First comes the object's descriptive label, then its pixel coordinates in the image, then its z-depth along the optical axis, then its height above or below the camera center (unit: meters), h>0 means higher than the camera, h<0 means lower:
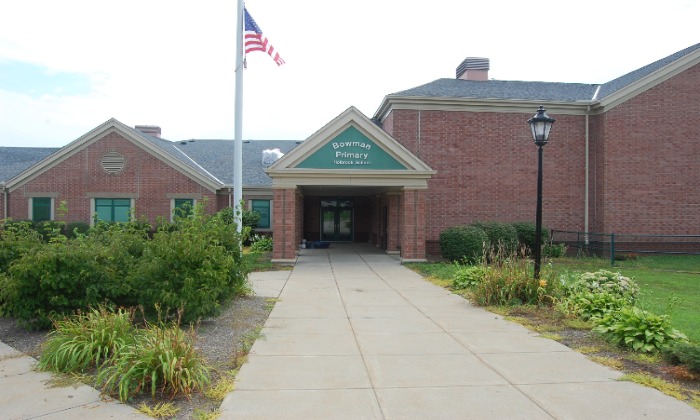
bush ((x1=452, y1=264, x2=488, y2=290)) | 11.67 -1.51
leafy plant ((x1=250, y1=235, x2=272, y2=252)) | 11.34 -0.74
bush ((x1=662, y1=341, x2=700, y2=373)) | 5.38 -1.51
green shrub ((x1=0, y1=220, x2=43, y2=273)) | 8.12 -0.49
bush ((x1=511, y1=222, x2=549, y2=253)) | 19.55 -0.76
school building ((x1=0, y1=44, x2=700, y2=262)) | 20.41 +2.49
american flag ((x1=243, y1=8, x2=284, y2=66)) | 16.42 +5.61
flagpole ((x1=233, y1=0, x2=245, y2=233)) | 16.14 +3.61
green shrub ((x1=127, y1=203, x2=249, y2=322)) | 7.54 -0.92
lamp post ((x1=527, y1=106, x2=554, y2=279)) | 10.29 +1.59
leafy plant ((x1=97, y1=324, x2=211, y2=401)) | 4.90 -1.55
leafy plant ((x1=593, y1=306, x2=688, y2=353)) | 6.52 -1.54
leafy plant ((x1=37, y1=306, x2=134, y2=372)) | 5.70 -1.52
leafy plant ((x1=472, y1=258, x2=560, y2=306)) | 9.70 -1.42
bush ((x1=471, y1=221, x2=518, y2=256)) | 18.45 -0.69
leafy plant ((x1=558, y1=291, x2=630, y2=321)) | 8.34 -1.50
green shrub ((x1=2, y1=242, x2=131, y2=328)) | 7.19 -1.03
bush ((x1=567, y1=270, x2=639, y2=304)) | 9.04 -1.28
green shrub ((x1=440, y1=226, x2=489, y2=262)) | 17.30 -0.97
